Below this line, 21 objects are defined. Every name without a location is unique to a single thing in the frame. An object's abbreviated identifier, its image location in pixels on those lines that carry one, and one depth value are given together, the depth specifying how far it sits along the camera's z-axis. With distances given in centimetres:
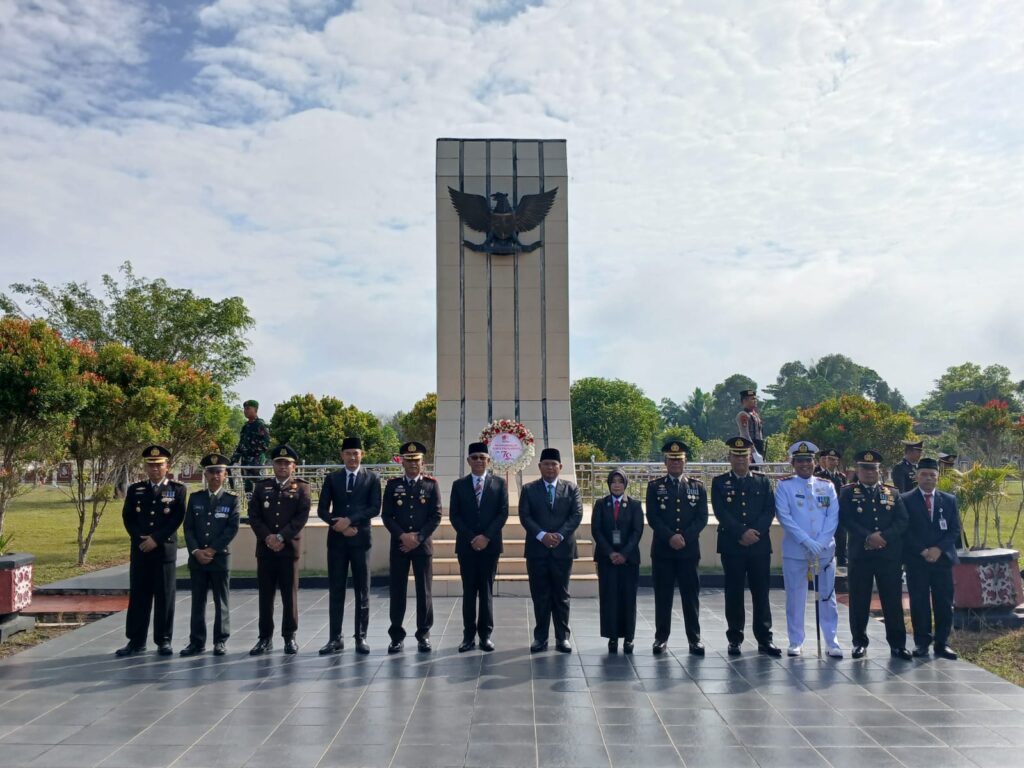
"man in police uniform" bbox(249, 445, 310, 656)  595
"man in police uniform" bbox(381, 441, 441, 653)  596
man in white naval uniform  589
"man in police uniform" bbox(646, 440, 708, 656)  591
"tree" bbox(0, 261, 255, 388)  2648
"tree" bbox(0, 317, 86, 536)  827
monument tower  1103
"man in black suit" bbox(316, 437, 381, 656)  598
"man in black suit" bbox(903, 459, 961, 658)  585
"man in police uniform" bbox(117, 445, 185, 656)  599
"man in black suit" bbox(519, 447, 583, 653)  602
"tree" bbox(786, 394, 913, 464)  2242
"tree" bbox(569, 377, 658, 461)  3588
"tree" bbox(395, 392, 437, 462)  2890
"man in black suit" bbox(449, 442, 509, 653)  603
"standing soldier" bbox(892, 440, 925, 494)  838
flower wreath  948
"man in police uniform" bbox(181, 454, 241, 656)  594
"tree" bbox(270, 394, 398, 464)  2583
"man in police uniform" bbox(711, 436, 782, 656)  591
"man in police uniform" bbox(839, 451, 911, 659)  579
